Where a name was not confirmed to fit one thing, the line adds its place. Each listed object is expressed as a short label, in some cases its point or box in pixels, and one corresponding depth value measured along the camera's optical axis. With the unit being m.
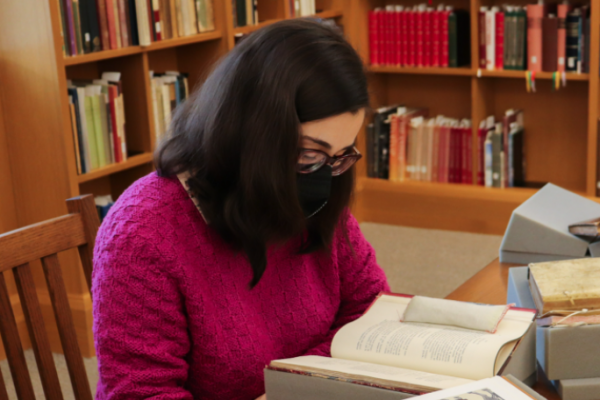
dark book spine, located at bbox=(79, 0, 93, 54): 2.29
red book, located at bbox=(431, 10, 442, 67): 3.44
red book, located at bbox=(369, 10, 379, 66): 3.62
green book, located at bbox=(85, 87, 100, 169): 2.39
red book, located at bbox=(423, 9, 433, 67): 3.46
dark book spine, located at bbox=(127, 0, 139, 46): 2.49
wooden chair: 1.02
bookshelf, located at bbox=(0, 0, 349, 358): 2.22
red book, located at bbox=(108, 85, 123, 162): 2.48
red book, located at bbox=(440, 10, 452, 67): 3.41
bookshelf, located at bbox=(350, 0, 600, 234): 3.37
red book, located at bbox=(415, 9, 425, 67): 3.48
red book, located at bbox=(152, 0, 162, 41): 2.58
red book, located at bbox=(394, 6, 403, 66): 3.54
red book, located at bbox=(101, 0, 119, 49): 2.39
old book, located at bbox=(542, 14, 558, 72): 3.15
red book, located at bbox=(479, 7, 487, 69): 3.31
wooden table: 1.22
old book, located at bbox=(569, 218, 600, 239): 1.28
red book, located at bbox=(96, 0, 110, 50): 2.36
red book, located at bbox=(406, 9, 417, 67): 3.50
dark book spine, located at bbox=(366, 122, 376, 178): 3.67
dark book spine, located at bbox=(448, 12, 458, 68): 3.40
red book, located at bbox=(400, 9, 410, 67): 3.52
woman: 0.93
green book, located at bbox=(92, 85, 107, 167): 2.42
